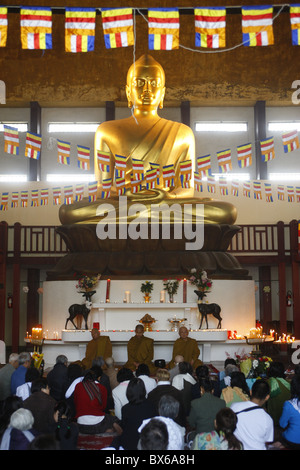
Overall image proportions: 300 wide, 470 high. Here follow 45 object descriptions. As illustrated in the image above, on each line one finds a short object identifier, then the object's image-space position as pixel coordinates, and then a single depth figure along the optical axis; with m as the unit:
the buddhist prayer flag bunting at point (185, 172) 11.66
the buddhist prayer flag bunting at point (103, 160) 11.78
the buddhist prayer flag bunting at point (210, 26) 7.75
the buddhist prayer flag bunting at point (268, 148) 11.32
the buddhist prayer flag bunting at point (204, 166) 12.23
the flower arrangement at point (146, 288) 10.02
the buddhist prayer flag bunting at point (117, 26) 7.73
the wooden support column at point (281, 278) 12.49
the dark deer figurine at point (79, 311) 9.64
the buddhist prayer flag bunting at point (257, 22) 7.61
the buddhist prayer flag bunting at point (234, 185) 12.52
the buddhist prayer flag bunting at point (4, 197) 12.22
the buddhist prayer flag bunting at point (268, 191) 12.39
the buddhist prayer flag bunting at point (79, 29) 7.74
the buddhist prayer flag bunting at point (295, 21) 7.53
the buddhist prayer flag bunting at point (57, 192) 12.30
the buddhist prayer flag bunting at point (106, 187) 11.51
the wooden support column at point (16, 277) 12.95
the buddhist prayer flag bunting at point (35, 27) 7.61
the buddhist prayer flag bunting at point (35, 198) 12.58
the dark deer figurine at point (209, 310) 9.53
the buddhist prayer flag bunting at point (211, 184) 13.32
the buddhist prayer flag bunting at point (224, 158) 12.17
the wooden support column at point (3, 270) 12.39
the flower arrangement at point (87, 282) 9.85
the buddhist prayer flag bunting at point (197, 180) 11.83
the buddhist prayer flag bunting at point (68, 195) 12.51
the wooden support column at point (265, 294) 14.15
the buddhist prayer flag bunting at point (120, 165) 11.47
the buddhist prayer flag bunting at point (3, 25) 7.47
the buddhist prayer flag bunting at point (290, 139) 11.22
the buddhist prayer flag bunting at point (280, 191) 12.59
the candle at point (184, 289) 9.97
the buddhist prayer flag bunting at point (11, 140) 10.83
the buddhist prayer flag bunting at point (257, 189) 12.55
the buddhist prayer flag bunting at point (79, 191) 12.34
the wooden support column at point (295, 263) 12.38
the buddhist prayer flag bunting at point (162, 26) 7.71
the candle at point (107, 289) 10.02
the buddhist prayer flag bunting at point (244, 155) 11.80
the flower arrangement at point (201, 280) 9.77
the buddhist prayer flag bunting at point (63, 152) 11.57
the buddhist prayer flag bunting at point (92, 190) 11.60
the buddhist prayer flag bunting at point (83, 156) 12.14
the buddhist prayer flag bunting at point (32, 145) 11.02
